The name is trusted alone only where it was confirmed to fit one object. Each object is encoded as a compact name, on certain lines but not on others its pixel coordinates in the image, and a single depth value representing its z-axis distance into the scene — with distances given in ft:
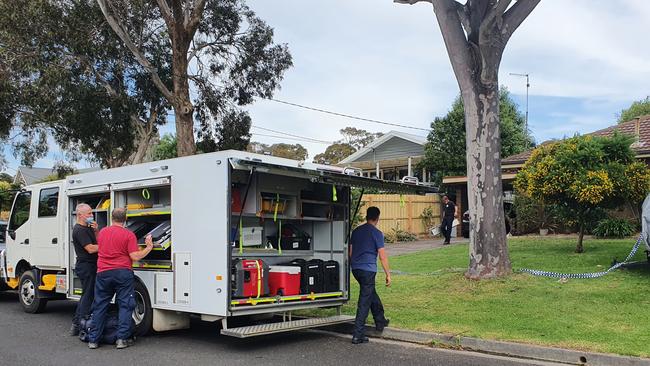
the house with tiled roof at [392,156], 102.68
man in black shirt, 27.63
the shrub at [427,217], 81.56
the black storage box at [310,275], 27.86
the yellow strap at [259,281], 25.58
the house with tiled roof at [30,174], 196.75
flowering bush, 40.88
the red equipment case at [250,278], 24.91
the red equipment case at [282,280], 26.81
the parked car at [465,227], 75.41
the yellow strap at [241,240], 26.53
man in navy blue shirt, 25.91
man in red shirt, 25.38
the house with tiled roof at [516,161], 63.70
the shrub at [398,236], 75.36
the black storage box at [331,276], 28.75
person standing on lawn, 66.74
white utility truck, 24.04
